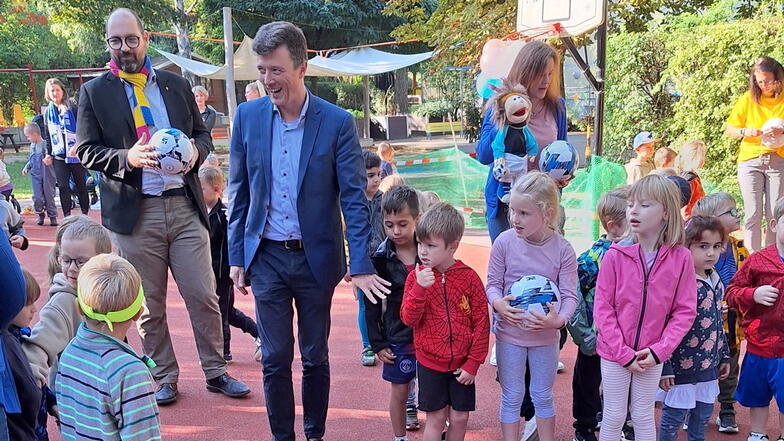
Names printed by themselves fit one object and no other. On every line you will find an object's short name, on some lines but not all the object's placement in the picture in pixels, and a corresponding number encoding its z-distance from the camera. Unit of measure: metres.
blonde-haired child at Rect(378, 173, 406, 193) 5.18
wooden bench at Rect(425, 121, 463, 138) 31.16
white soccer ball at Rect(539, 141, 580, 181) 4.18
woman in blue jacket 4.33
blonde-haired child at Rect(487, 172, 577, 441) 3.34
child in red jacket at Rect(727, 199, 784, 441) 3.54
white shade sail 21.74
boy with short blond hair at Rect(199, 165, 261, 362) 4.99
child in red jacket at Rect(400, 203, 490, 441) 3.29
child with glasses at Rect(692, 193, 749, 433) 3.71
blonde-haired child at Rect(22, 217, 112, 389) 3.07
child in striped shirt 2.62
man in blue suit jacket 3.34
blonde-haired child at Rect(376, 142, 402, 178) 7.37
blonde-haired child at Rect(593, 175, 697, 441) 3.18
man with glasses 4.07
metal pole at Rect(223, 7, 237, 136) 13.16
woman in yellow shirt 6.44
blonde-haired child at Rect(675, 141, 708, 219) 6.43
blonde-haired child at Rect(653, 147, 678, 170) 6.56
